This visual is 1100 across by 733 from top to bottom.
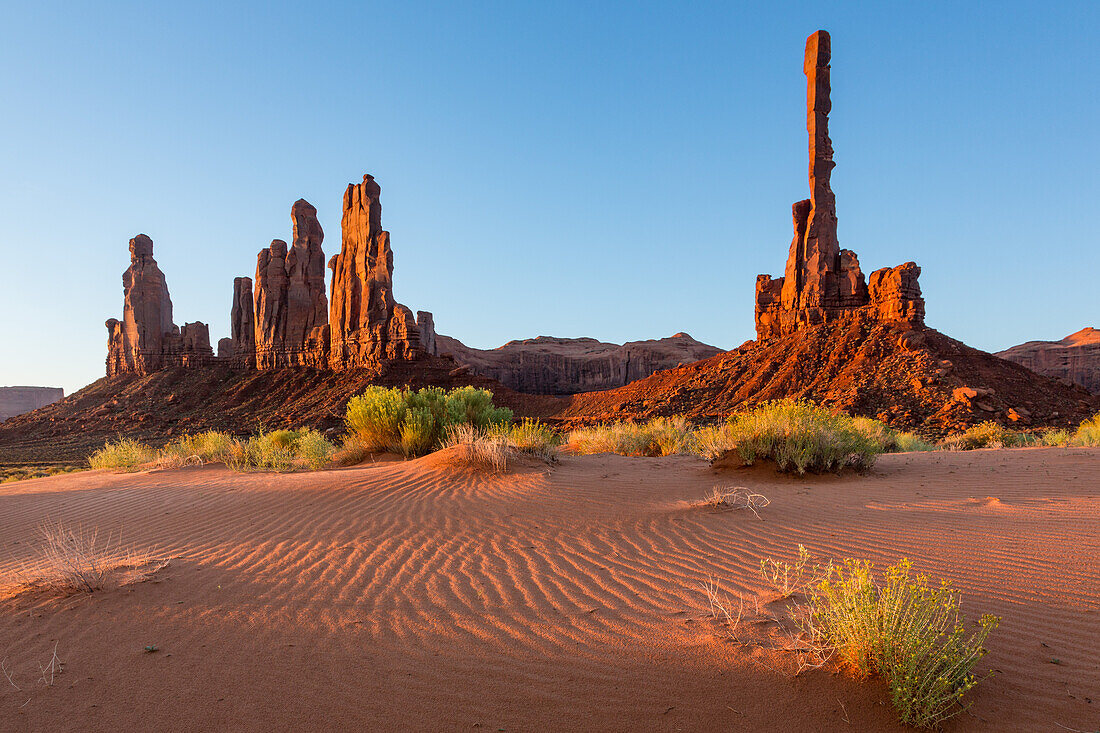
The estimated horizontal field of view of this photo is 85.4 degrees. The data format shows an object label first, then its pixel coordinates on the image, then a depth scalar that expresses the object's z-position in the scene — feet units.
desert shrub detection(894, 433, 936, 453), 48.88
